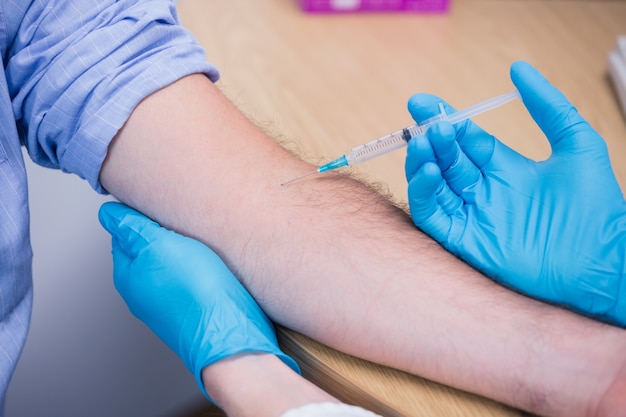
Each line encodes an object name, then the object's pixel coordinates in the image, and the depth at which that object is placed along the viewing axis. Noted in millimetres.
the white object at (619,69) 1324
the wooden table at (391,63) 1232
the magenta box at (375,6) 1554
